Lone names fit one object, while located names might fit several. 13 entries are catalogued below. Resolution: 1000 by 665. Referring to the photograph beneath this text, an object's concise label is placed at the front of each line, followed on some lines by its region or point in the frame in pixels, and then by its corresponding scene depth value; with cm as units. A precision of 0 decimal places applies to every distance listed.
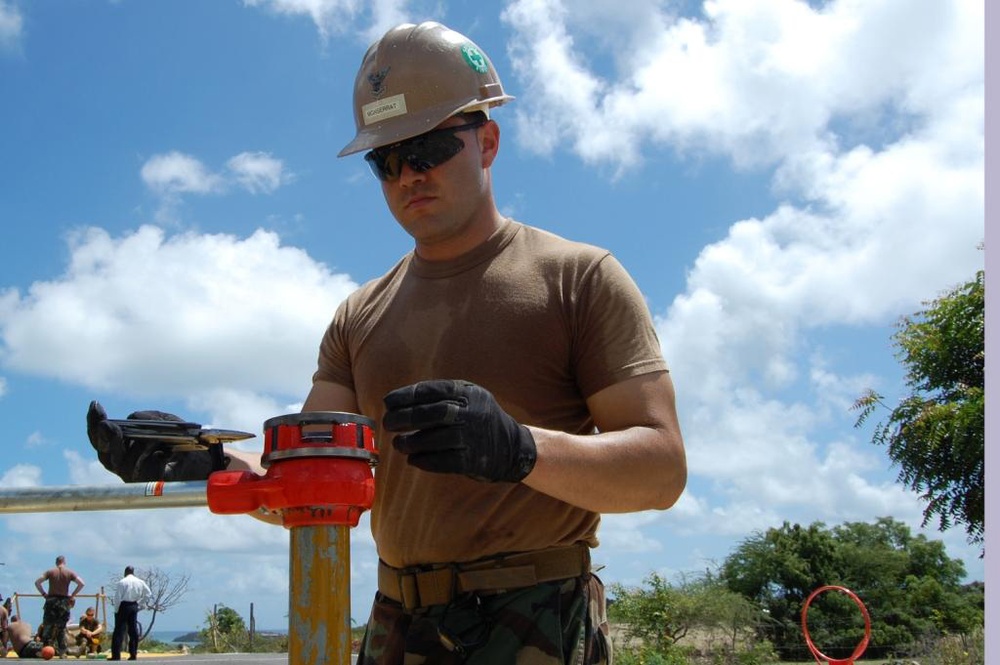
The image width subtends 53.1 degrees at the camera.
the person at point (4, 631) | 1605
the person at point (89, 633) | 1727
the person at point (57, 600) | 1491
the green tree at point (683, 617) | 1508
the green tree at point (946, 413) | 1525
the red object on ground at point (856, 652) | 570
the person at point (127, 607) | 1425
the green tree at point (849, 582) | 2400
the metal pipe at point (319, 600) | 157
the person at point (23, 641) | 1576
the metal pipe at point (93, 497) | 198
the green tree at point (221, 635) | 2250
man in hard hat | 229
